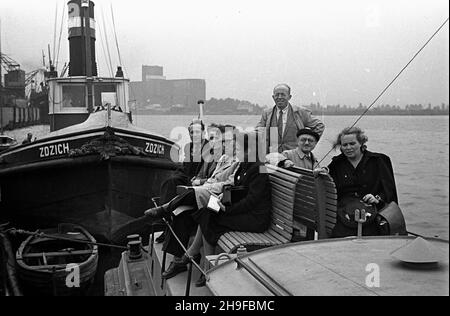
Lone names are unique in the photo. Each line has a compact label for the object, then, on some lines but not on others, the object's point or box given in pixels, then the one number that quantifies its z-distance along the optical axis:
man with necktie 4.77
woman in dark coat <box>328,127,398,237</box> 3.58
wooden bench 3.57
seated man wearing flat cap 4.17
